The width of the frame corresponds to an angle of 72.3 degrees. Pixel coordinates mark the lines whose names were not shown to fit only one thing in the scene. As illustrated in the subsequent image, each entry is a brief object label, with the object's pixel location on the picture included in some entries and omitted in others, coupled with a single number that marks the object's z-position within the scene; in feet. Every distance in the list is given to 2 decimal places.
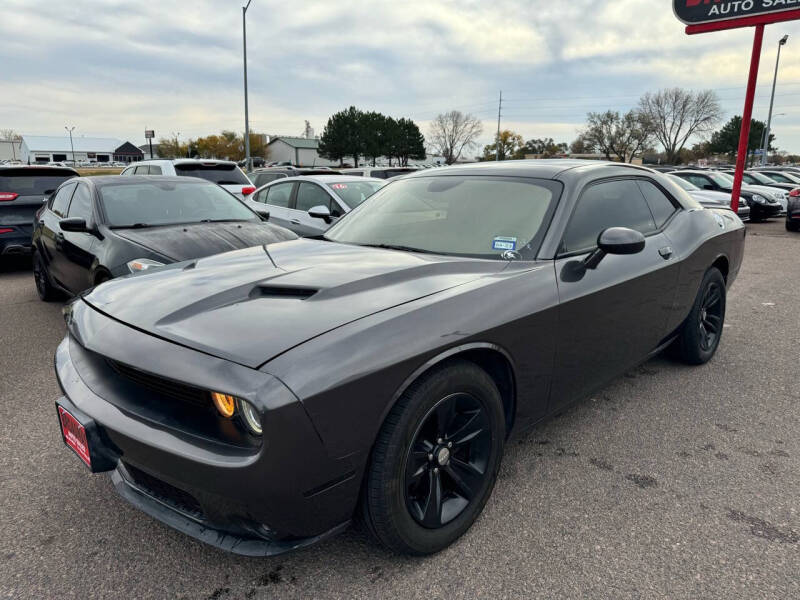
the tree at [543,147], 304.50
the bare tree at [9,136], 387.34
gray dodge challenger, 5.51
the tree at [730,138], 267.59
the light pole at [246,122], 71.18
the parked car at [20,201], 24.73
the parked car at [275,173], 44.08
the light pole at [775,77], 123.54
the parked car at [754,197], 50.60
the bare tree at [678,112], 218.79
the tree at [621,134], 225.97
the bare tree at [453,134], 295.07
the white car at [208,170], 32.42
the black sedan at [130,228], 15.11
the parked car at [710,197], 40.86
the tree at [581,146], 236.43
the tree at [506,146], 304.91
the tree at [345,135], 256.11
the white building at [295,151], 347.17
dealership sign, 35.91
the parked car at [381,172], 41.81
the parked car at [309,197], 26.96
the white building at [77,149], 354.43
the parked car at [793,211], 43.42
